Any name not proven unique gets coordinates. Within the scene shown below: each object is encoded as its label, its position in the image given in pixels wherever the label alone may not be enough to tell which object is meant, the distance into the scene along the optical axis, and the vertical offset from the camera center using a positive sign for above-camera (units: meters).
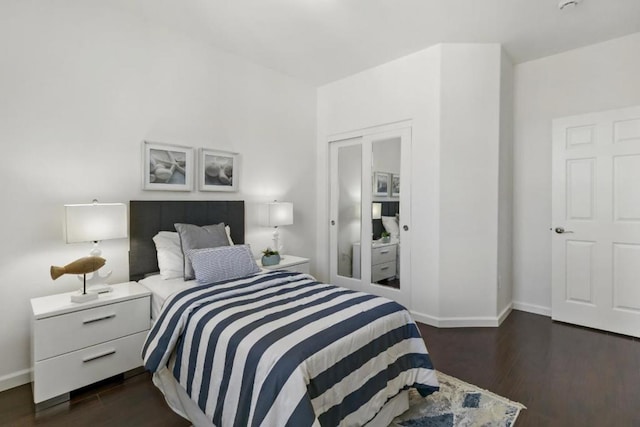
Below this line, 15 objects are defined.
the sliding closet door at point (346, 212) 4.04 -0.03
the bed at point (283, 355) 1.30 -0.69
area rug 1.78 -1.19
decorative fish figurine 2.06 -0.38
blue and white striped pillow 2.39 -0.42
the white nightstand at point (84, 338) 1.91 -0.84
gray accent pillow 2.53 -0.25
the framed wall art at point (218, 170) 3.14 +0.40
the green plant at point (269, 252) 3.35 -0.46
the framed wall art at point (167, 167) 2.75 +0.39
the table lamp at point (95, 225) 2.11 -0.11
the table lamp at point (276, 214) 3.49 -0.05
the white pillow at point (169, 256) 2.58 -0.38
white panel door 2.97 -0.11
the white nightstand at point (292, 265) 3.26 -0.58
